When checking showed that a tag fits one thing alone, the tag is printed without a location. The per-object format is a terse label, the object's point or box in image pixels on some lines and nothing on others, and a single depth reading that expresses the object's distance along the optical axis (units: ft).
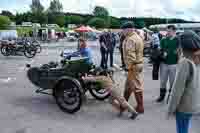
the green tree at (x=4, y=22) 155.10
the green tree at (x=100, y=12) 245.39
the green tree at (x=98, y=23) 187.09
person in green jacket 16.45
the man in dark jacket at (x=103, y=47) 33.36
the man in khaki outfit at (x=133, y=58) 14.54
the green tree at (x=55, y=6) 230.91
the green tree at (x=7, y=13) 275.03
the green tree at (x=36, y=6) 214.51
